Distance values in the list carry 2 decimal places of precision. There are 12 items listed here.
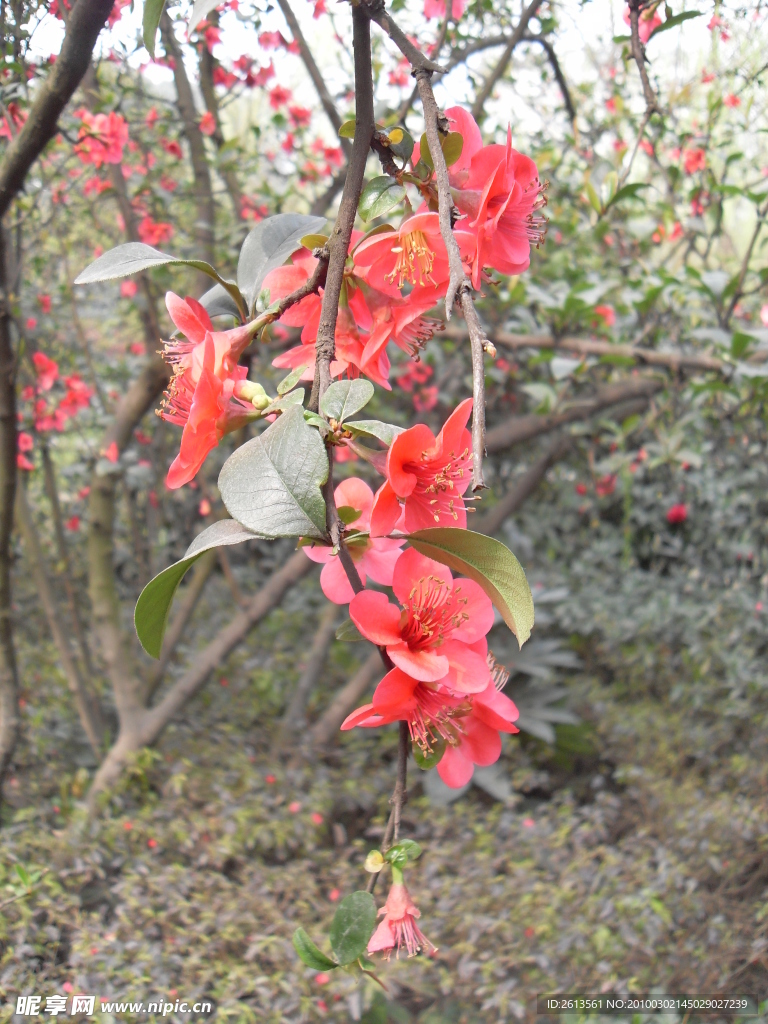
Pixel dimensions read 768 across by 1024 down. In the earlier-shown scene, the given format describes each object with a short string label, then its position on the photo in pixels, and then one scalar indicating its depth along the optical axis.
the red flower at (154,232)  1.97
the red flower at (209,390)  0.46
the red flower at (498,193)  0.51
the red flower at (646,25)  1.33
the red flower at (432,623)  0.43
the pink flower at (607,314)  2.00
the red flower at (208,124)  1.85
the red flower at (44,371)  1.89
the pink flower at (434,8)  0.95
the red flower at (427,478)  0.42
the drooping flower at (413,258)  0.50
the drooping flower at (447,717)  0.43
